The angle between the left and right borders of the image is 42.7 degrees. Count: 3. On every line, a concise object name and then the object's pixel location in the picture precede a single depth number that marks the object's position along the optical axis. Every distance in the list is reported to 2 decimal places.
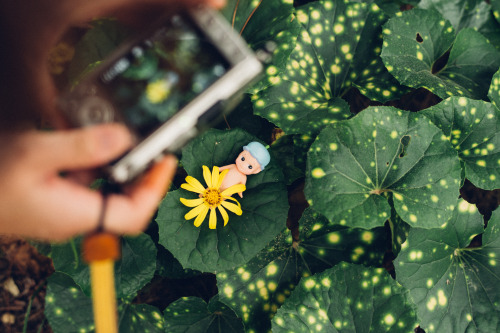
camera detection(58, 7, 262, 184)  0.50
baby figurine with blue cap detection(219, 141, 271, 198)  0.59
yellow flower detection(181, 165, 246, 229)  0.60
